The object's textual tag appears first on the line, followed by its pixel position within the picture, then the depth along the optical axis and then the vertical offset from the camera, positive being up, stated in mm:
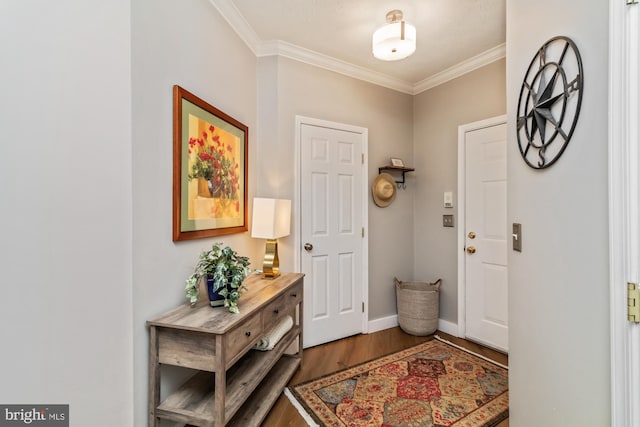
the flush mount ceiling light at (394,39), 1900 +1171
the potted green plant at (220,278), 1453 -337
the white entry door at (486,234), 2559 -211
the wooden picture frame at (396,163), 3083 +536
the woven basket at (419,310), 2865 -993
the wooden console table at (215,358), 1267 -675
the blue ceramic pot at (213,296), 1487 -436
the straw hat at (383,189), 2982 +238
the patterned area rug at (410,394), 1713 -1234
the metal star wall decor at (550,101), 997 +424
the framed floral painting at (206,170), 1530 +264
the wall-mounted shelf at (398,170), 3041 +459
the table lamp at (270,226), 2082 -101
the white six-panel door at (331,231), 2621 -182
